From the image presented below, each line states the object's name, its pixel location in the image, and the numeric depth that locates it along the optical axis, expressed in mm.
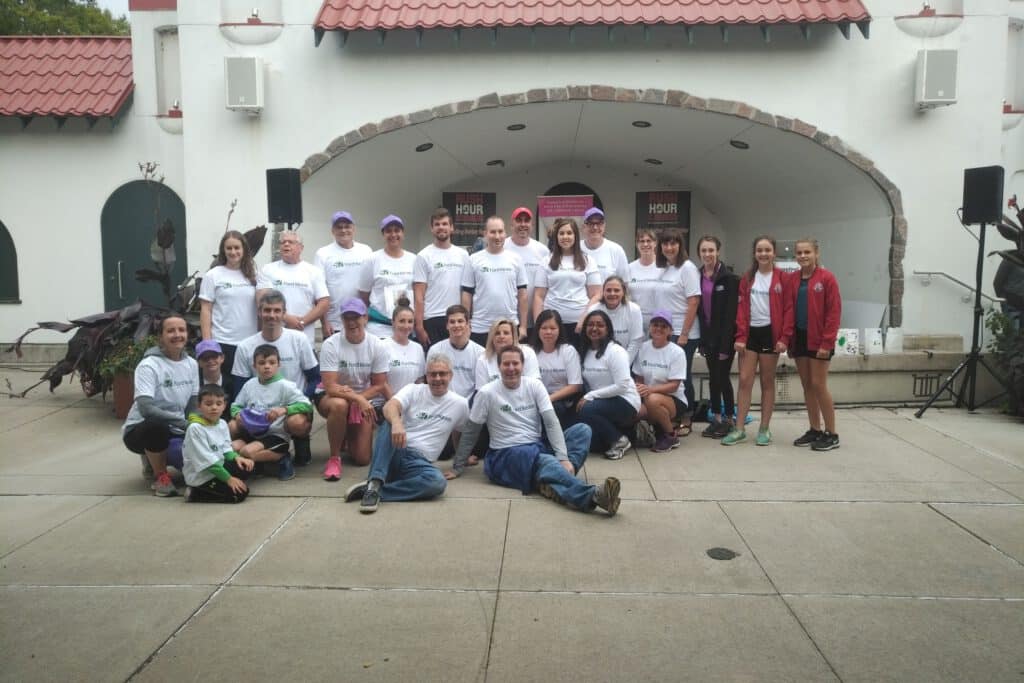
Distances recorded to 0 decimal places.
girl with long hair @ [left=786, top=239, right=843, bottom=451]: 6090
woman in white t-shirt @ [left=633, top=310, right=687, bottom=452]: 6352
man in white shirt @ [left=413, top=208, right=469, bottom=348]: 6438
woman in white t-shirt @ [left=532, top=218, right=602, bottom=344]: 6570
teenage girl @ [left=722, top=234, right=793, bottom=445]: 6293
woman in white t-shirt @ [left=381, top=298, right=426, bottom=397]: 5844
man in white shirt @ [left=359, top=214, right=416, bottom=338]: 6477
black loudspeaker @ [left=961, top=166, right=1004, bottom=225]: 7457
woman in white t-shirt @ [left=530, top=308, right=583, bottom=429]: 5969
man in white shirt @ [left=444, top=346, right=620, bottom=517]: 5105
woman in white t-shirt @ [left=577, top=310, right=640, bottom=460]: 6012
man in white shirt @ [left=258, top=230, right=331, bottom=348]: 6301
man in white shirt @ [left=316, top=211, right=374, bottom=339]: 6699
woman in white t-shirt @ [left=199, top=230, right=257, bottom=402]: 6137
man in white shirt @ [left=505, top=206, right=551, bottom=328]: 6699
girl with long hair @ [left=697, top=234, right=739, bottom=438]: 6734
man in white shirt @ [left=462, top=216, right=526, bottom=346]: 6398
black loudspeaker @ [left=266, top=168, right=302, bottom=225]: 8016
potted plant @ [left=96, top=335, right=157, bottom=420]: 7391
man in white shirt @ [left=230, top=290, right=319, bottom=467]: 5582
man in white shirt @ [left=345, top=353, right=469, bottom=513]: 4973
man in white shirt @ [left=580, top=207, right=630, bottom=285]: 6777
